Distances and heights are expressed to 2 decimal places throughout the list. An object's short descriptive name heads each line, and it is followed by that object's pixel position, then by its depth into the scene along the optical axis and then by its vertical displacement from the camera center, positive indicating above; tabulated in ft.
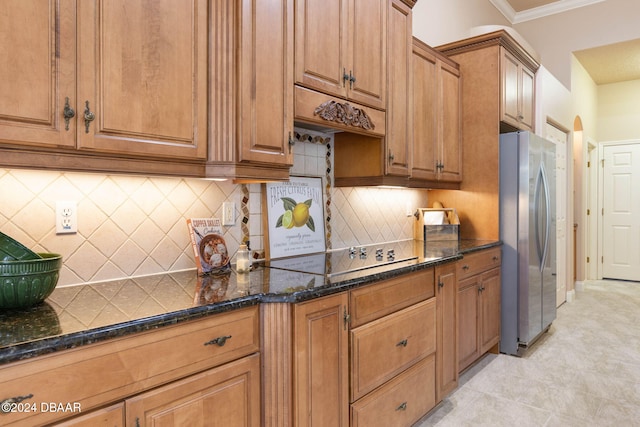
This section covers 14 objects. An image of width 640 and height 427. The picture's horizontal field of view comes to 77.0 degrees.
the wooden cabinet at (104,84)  3.79 +1.40
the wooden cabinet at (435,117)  9.43 +2.45
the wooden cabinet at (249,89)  5.33 +1.74
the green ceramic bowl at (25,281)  3.65 -0.62
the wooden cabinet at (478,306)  9.05 -2.23
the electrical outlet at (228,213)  6.67 +0.02
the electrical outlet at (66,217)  4.93 -0.04
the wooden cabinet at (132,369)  3.07 -1.39
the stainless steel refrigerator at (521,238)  10.52 -0.64
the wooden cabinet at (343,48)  6.43 +2.90
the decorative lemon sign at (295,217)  7.43 -0.06
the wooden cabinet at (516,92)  10.91 +3.59
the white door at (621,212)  20.53 +0.11
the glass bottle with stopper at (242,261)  5.98 -0.70
